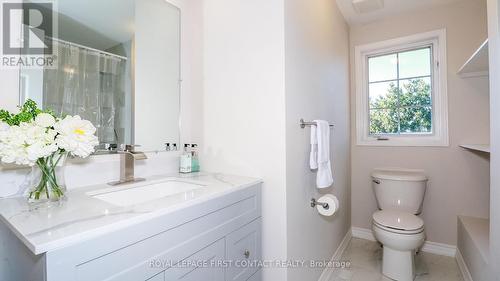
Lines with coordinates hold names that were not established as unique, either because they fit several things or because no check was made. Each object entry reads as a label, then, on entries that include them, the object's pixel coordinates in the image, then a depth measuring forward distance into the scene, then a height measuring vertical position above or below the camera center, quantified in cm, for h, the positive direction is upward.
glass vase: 80 -15
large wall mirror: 103 +39
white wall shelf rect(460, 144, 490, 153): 150 -4
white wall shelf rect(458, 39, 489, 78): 142 +59
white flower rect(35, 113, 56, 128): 77 +8
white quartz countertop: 55 -22
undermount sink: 104 -24
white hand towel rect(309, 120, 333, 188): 142 -7
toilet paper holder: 148 -41
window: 212 +52
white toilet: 164 -59
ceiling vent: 202 +126
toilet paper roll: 144 -40
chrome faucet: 117 -9
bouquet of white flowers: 73 +1
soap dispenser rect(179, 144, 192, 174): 146 -13
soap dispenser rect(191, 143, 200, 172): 150 -11
